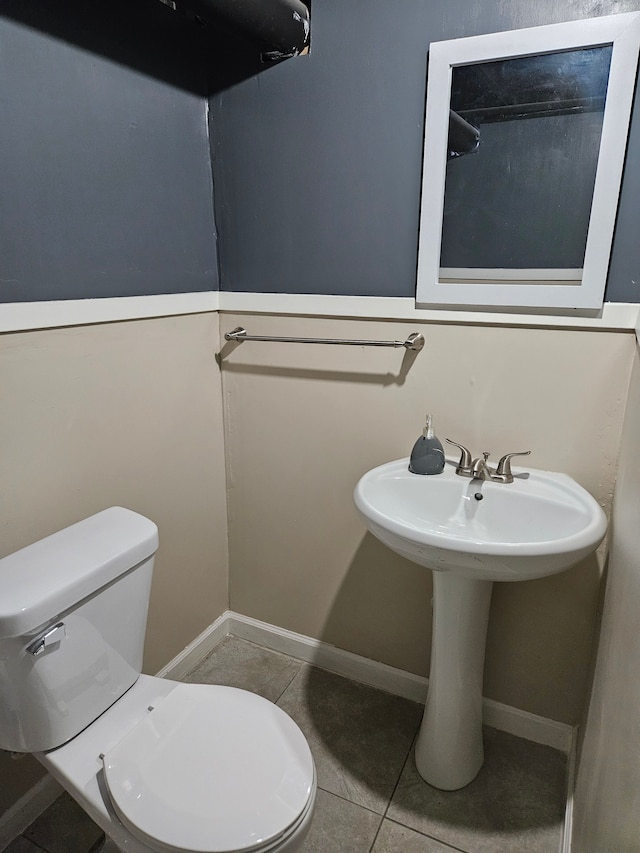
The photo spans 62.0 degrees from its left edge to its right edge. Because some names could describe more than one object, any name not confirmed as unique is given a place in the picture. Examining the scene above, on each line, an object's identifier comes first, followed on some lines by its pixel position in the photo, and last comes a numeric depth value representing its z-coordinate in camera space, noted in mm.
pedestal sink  1195
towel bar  1456
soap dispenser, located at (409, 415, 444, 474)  1422
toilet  939
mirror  1169
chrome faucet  1376
